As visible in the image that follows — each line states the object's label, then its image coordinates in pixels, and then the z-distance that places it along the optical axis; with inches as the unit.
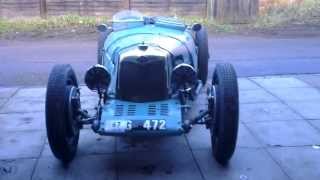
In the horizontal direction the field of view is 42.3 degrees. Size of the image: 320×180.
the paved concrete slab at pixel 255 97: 222.0
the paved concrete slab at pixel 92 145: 166.4
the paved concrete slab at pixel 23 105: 213.9
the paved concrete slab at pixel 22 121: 191.7
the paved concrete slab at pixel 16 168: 149.1
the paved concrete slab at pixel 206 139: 169.9
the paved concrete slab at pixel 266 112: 196.6
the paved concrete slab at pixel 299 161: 147.5
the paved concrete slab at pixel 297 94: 223.9
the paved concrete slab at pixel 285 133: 172.0
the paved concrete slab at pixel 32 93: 236.3
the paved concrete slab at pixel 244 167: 146.9
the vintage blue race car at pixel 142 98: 146.2
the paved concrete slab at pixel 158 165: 148.2
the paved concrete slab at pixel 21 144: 165.6
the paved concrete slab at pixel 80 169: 148.5
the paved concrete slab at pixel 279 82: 246.3
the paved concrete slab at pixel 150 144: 168.2
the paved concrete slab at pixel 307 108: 199.7
